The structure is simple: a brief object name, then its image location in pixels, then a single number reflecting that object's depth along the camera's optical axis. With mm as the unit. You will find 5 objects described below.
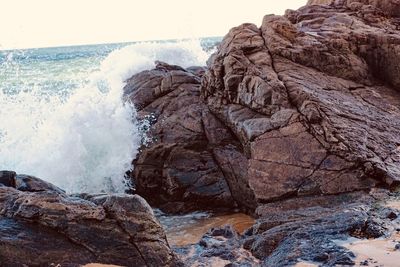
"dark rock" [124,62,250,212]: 8250
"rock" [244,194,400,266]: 4336
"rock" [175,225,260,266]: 4586
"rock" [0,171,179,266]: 4020
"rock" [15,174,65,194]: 4852
